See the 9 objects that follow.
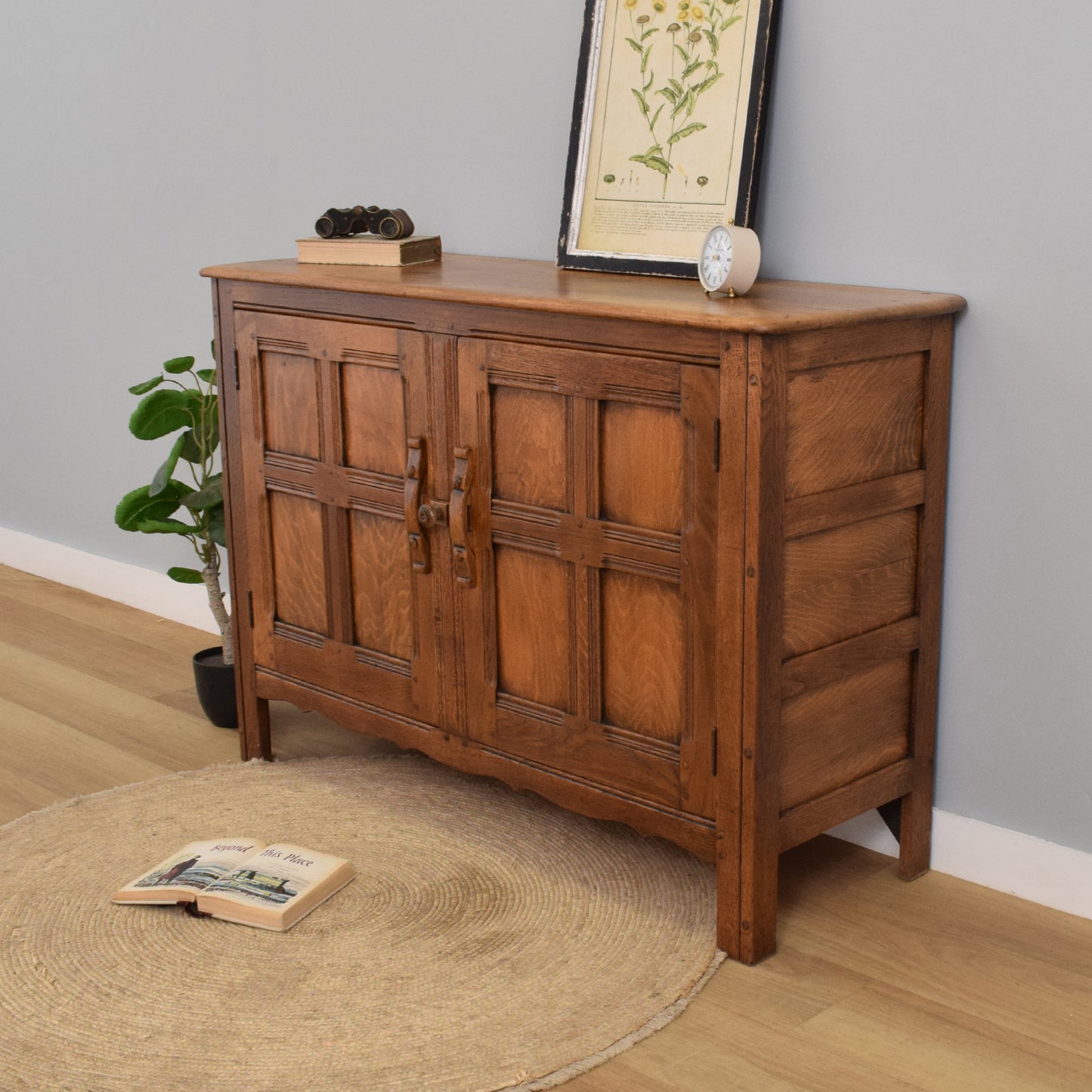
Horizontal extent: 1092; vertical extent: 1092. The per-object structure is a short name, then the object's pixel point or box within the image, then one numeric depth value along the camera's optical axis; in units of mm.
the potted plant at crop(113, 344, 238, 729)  3094
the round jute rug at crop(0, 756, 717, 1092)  1924
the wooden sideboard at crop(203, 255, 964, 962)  2061
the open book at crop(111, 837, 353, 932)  2277
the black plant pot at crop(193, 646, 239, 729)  3154
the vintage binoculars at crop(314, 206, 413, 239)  2887
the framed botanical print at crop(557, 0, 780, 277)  2453
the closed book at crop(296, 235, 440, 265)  2795
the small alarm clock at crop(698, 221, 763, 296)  2170
